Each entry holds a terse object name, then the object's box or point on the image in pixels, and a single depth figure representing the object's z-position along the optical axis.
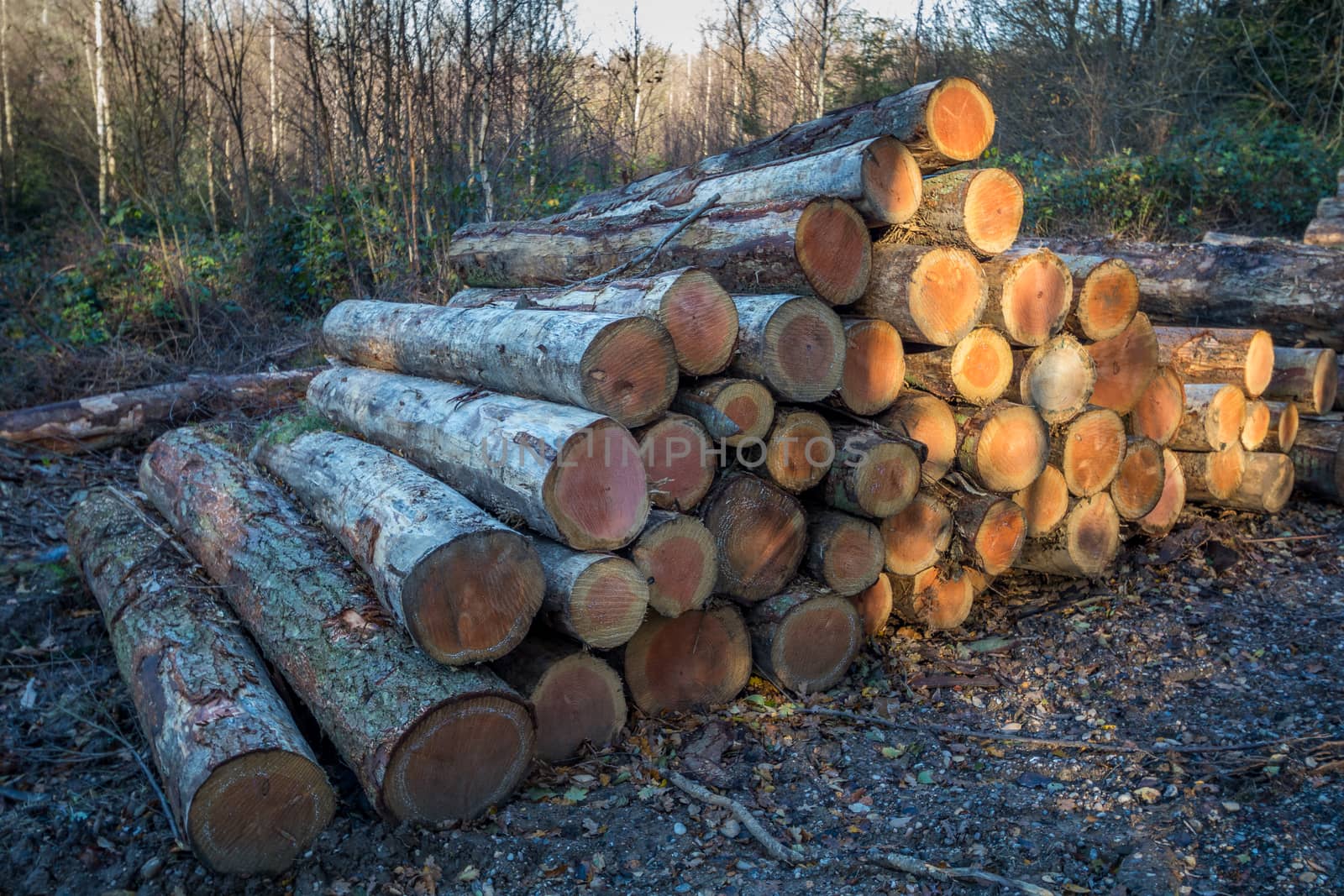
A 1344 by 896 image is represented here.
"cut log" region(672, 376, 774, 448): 3.70
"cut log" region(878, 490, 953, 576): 4.23
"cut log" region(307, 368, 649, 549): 3.26
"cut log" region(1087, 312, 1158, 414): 4.82
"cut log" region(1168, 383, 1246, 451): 5.13
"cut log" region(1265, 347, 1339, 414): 5.61
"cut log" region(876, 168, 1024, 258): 4.13
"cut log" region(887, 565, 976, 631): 4.43
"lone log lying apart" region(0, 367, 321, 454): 6.96
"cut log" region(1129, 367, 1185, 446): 4.98
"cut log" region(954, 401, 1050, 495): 4.25
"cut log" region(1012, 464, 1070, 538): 4.55
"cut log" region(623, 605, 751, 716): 3.75
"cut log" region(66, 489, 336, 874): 2.76
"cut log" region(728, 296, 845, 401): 3.75
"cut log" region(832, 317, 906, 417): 4.05
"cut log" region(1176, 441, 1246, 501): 5.25
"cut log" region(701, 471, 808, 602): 3.78
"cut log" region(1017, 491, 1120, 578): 4.69
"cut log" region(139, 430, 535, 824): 2.95
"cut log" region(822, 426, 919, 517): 3.90
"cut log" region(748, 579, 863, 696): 3.91
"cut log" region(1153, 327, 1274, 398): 5.24
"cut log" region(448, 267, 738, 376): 3.70
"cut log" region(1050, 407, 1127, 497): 4.56
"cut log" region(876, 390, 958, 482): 4.20
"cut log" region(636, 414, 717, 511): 3.62
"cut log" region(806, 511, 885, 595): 3.99
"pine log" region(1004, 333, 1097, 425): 4.42
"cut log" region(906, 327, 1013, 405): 4.23
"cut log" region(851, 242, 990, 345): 4.02
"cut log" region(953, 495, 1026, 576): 4.32
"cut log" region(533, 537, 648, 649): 3.28
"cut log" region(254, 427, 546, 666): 3.03
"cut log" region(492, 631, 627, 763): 3.40
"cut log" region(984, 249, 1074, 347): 4.23
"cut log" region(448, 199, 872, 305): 3.93
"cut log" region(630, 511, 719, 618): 3.49
